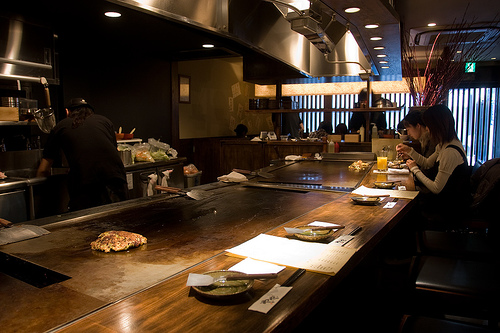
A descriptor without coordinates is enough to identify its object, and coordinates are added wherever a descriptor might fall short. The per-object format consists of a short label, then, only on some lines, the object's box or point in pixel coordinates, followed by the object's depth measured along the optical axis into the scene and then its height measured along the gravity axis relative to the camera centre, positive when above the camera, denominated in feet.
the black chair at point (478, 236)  7.73 -2.35
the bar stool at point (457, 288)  6.27 -2.52
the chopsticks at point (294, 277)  4.00 -1.51
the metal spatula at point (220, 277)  3.80 -1.41
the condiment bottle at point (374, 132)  23.97 -0.19
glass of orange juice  14.02 -1.19
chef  12.60 -0.76
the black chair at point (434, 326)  5.01 -2.48
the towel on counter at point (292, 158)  17.84 -1.26
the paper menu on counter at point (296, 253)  4.51 -1.50
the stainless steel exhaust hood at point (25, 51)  13.89 +2.85
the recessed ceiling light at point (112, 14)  14.74 +4.26
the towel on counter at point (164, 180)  16.12 -2.01
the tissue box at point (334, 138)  24.68 -0.54
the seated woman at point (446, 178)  10.94 -1.41
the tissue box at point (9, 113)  13.82 +0.61
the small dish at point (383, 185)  10.13 -1.40
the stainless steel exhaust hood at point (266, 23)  7.43 +2.48
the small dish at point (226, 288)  3.60 -1.46
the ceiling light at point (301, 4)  9.66 +3.03
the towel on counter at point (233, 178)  11.02 -1.32
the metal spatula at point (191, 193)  8.79 -1.39
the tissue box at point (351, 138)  23.98 -0.54
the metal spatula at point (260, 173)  11.96 -1.33
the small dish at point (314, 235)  5.41 -1.42
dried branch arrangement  16.40 +2.24
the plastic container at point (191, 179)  20.85 -2.55
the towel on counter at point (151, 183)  12.95 -1.75
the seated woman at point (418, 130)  16.31 -0.06
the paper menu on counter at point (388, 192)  8.82 -1.45
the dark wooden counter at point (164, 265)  3.32 -1.55
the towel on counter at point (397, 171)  13.28 -1.41
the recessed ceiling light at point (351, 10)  9.09 +2.70
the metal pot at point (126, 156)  16.67 -1.07
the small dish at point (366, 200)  7.93 -1.40
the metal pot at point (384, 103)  24.03 +1.52
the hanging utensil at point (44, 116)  14.40 +0.52
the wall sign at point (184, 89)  26.43 +2.73
